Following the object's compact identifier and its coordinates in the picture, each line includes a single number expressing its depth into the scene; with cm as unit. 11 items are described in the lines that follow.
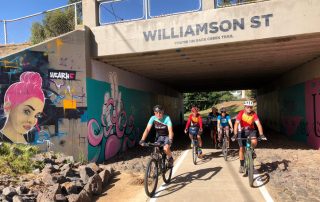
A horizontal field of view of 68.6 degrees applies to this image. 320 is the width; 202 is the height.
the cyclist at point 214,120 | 1009
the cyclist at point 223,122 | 910
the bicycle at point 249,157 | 567
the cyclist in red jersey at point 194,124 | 802
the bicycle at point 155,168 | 534
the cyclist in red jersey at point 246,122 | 607
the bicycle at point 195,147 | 792
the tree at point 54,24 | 1182
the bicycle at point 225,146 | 837
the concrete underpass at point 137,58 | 740
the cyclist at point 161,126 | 586
